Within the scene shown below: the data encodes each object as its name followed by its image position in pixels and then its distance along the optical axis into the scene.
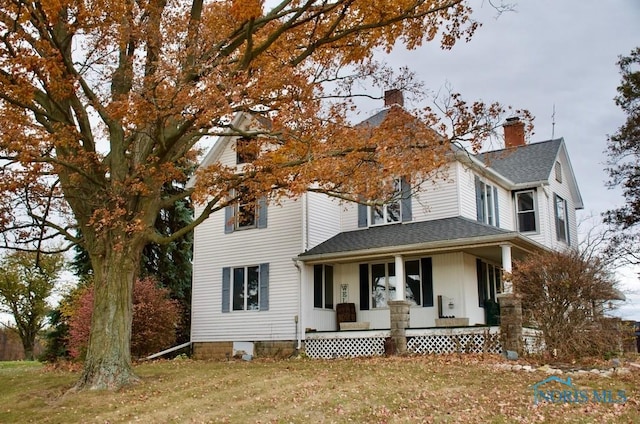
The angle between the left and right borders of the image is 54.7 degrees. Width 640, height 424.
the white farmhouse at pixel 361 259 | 17.23
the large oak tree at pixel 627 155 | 23.09
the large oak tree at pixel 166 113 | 11.29
